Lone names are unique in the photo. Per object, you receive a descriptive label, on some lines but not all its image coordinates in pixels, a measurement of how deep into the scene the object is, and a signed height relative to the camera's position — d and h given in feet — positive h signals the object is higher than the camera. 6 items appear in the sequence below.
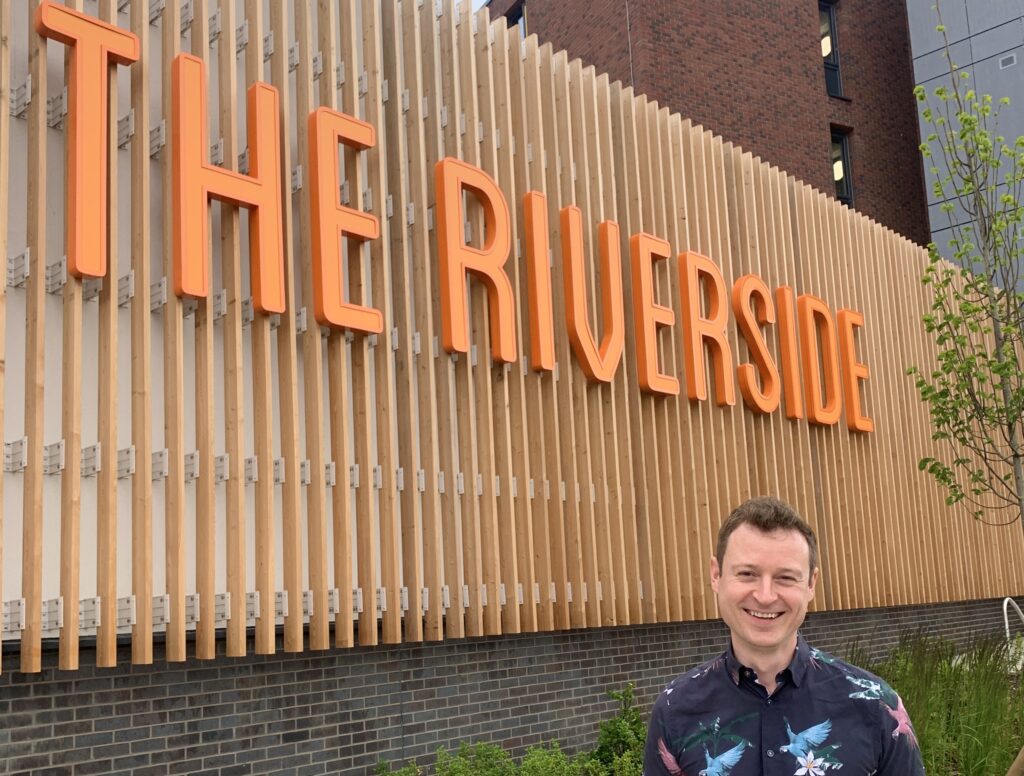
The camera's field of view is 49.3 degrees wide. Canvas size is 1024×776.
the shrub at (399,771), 24.06 -3.89
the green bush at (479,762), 23.79 -3.86
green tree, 27.94 +6.23
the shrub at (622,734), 27.78 -4.02
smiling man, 8.33 -1.01
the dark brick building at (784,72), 62.03 +29.25
